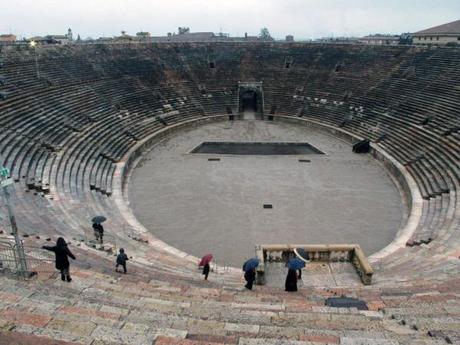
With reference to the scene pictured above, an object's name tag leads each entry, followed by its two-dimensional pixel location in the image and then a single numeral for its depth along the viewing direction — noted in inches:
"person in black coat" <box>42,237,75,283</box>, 352.5
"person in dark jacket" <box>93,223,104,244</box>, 574.9
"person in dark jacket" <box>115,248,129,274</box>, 457.1
